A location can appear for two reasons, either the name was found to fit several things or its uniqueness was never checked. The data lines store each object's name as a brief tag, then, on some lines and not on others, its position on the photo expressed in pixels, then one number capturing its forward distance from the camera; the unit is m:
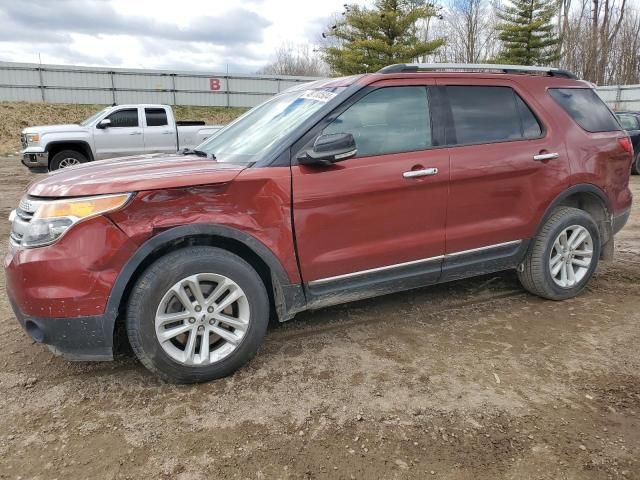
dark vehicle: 12.79
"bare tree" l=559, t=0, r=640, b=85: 40.56
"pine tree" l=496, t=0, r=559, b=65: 35.66
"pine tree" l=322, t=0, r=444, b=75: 28.44
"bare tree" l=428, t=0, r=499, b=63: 42.34
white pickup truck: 11.79
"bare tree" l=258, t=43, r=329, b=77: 53.09
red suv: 2.81
